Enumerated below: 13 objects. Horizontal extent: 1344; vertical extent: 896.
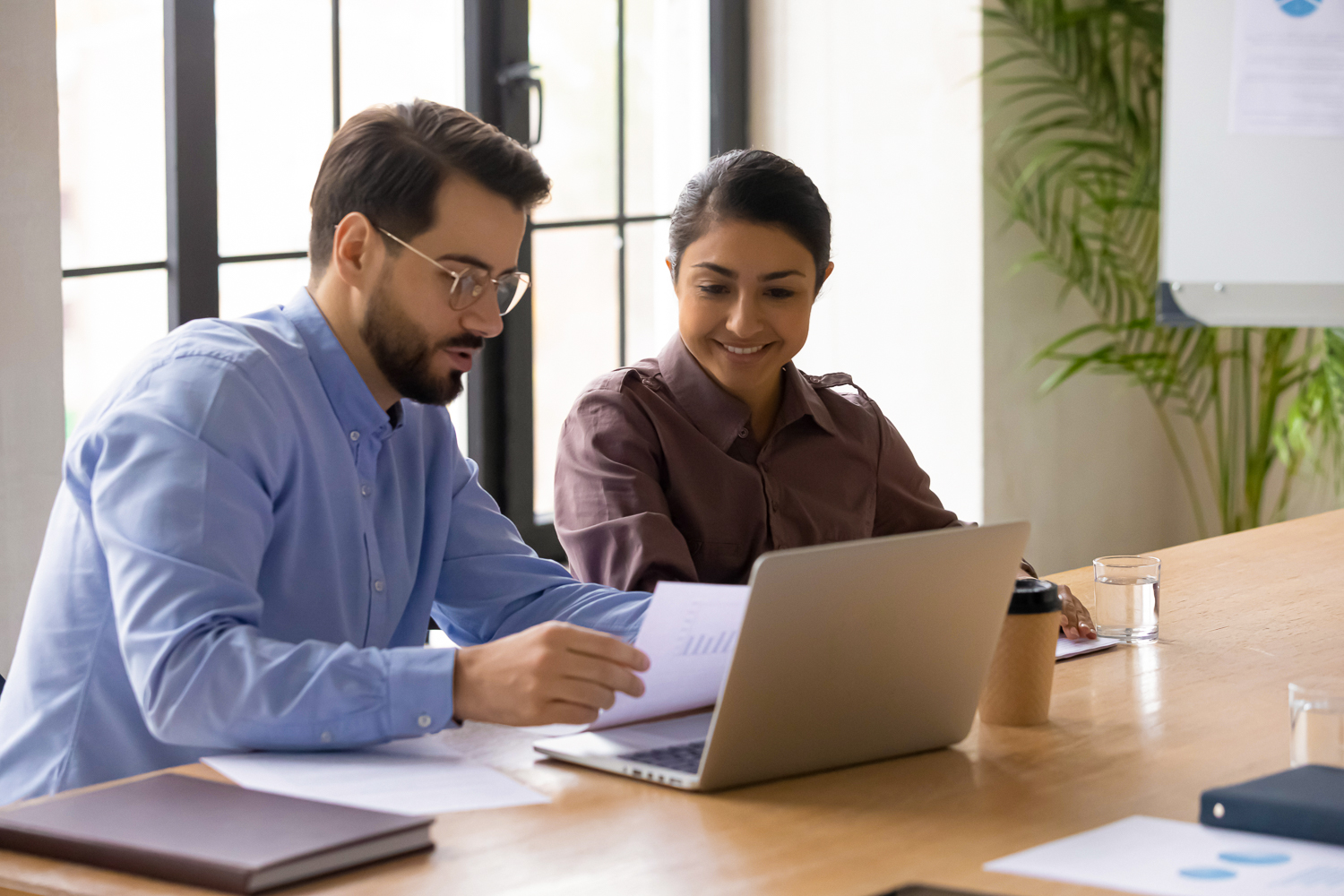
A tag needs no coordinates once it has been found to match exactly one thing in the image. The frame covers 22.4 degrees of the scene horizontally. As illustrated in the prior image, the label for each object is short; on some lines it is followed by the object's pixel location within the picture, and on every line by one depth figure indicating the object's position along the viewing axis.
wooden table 2.39
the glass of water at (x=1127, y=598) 3.00
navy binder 2.42
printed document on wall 4.32
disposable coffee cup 2.71
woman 3.14
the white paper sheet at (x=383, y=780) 2.50
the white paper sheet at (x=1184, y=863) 2.36
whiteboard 4.39
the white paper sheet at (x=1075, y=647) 2.94
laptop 2.51
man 2.59
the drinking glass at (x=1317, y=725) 2.56
